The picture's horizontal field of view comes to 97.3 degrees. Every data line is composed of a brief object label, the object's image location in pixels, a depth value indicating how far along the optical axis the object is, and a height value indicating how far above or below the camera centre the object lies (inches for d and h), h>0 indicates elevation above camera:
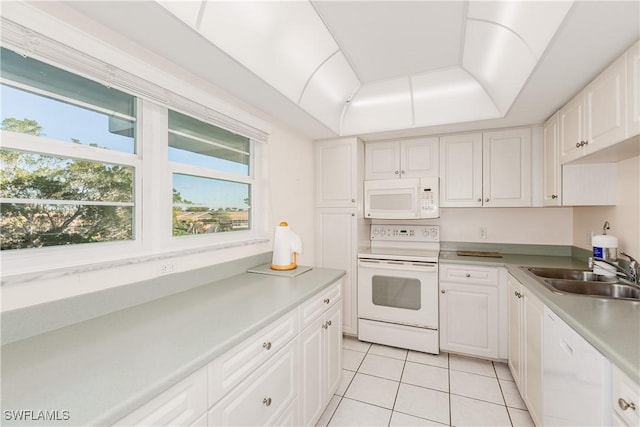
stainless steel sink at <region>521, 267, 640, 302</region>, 65.4 -17.5
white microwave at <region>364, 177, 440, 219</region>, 109.9 +6.3
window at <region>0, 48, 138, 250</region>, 40.2 +8.9
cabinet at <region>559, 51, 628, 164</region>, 55.1 +22.8
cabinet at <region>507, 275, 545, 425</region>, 63.9 -33.9
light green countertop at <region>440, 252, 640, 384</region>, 37.3 -17.8
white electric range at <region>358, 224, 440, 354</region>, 103.0 -32.2
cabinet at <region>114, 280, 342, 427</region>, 33.9 -26.8
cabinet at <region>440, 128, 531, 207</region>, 102.3 +17.1
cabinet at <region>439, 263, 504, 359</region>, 96.7 -33.9
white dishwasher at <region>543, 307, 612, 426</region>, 40.9 -27.8
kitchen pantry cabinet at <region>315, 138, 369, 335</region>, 115.3 +1.1
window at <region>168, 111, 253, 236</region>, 64.7 +9.3
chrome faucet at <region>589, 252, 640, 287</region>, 65.6 -13.8
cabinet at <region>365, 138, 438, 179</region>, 113.4 +23.1
